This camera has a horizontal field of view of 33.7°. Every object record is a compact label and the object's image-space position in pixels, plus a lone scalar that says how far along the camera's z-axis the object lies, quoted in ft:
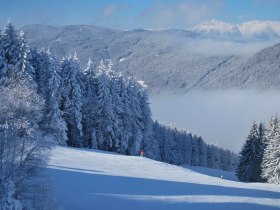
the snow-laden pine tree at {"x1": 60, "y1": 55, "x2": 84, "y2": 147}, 198.70
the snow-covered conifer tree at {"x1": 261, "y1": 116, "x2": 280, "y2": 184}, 187.52
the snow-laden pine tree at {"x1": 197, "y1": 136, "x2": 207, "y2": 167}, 420.36
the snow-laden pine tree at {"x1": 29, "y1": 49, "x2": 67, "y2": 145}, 177.47
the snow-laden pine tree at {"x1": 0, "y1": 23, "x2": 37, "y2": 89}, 164.14
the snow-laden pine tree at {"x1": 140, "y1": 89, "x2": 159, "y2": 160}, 247.29
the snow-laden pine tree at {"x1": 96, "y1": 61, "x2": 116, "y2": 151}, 211.82
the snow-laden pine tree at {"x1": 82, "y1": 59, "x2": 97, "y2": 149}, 213.25
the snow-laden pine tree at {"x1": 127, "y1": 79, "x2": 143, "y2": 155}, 232.08
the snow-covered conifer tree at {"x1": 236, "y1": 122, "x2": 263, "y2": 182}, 224.74
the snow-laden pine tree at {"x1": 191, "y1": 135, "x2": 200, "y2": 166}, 408.05
